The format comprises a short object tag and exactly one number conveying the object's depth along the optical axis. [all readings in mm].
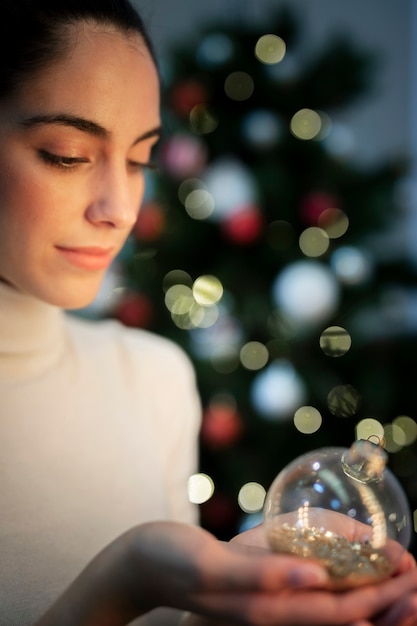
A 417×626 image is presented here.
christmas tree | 2072
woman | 967
